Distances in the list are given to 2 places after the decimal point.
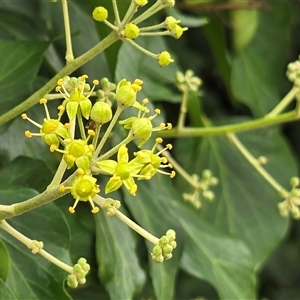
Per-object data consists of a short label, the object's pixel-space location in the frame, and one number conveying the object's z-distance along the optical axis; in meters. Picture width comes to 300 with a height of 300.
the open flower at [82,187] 0.23
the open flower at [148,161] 0.23
